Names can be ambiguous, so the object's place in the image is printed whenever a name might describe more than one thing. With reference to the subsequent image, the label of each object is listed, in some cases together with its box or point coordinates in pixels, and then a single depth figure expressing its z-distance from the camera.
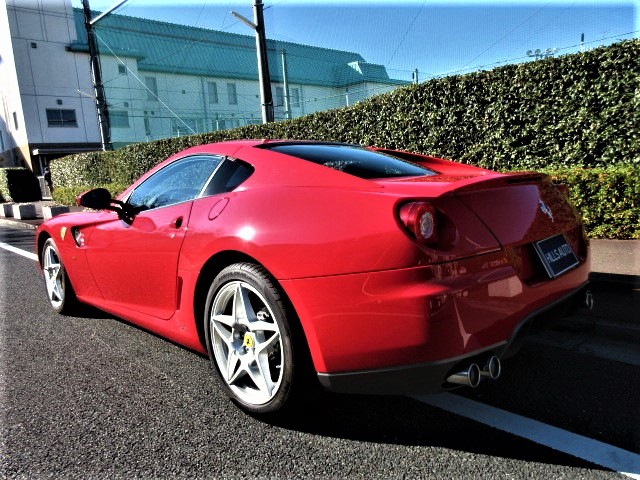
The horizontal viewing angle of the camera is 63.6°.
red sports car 2.06
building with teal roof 33.53
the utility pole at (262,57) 11.64
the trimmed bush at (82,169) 19.14
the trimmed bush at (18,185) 24.14
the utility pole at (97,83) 16.78
